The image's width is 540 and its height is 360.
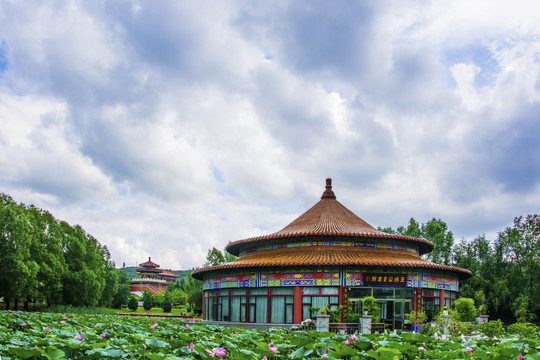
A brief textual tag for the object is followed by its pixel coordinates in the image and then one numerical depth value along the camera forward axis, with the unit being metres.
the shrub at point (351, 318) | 28.92
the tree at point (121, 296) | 75.31
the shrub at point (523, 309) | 43.00
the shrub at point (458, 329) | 22.22
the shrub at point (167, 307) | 76.00
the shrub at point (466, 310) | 31.94
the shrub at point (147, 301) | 81.12
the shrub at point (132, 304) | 76.32
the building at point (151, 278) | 110.56
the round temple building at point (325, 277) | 32.53
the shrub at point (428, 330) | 21.26
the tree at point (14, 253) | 42.31
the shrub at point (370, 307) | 29.08
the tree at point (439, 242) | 56.34
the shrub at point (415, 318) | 28.96
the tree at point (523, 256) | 44.84
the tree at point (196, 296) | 59.59
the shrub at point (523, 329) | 18.02
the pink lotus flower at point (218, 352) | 6.49
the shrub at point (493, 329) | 20.27
